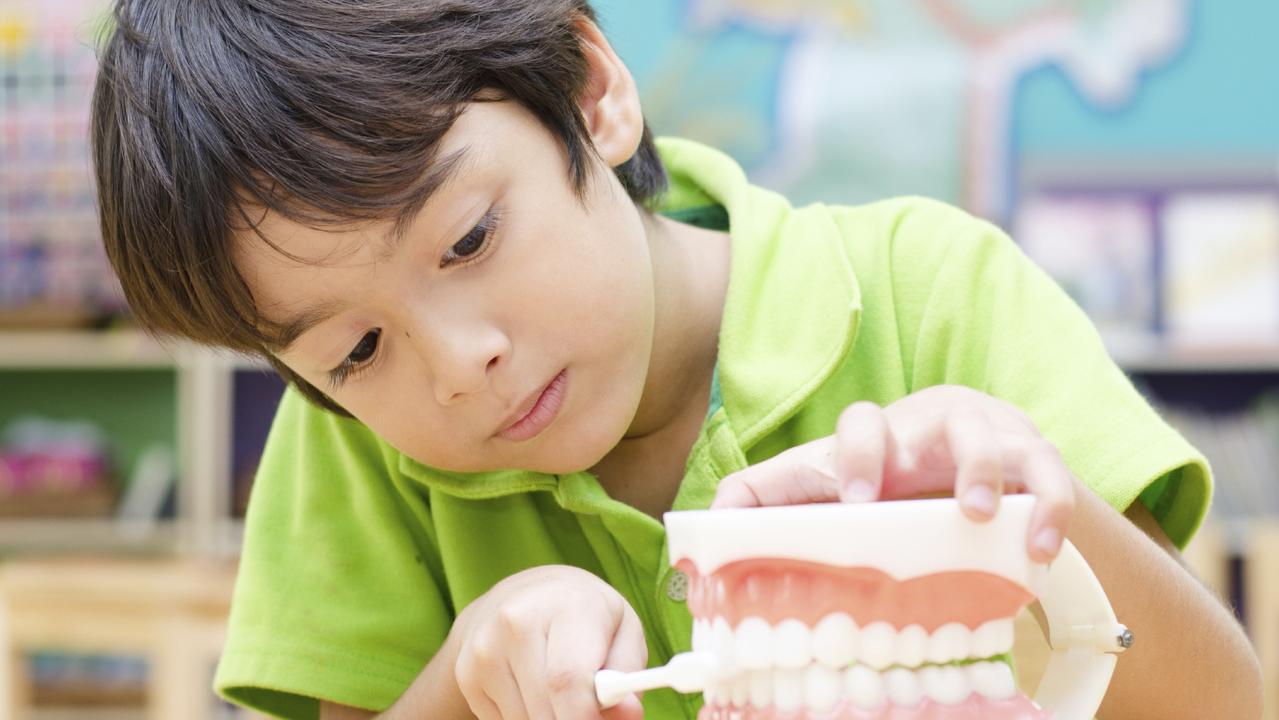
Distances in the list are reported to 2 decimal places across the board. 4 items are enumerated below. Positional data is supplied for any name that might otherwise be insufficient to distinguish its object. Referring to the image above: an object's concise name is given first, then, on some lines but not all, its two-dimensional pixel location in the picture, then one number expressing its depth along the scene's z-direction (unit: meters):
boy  0.69
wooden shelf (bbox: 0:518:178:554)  3.33
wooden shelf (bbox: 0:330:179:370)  3.30
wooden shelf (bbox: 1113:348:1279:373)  3.01
